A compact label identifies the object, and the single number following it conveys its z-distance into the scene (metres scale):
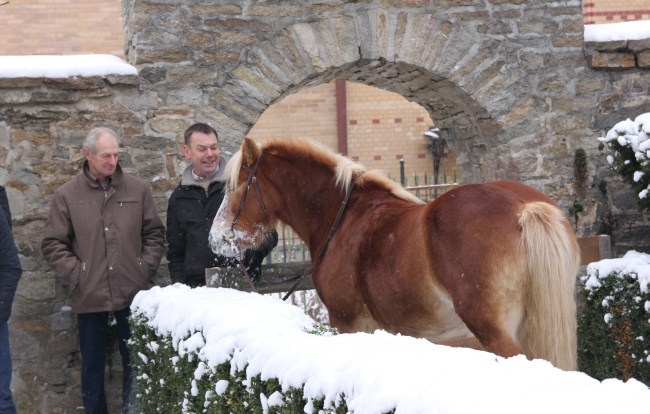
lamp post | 19.27
